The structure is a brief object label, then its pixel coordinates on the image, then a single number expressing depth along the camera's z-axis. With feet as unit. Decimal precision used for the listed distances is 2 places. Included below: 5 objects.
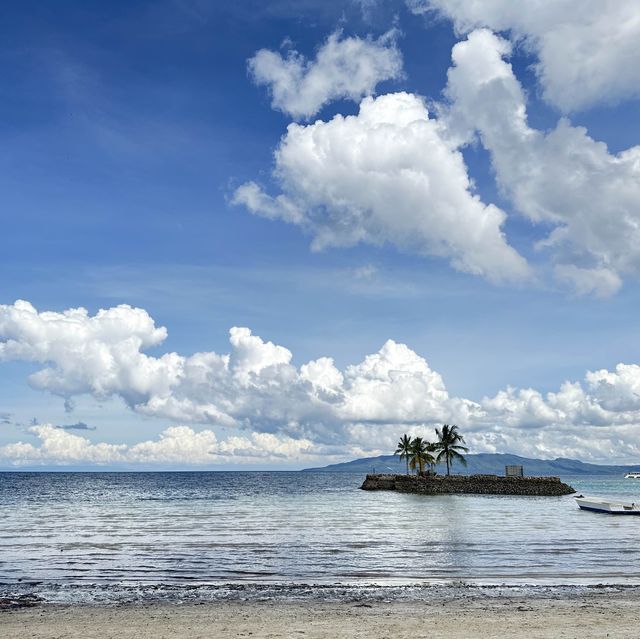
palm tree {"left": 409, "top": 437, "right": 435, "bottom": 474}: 457.68
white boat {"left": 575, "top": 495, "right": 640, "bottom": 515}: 249.96
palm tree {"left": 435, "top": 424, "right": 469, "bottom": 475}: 451.12
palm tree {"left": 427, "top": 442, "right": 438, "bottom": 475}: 453.99
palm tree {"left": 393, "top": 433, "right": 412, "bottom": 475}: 465.06
